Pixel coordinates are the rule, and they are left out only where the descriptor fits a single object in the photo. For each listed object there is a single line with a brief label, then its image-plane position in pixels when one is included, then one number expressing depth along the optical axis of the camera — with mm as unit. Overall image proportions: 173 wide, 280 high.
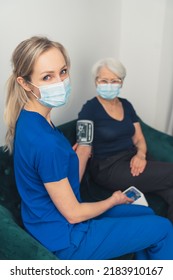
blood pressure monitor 1772
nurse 1076
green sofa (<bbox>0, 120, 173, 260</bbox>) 1045
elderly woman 1777
